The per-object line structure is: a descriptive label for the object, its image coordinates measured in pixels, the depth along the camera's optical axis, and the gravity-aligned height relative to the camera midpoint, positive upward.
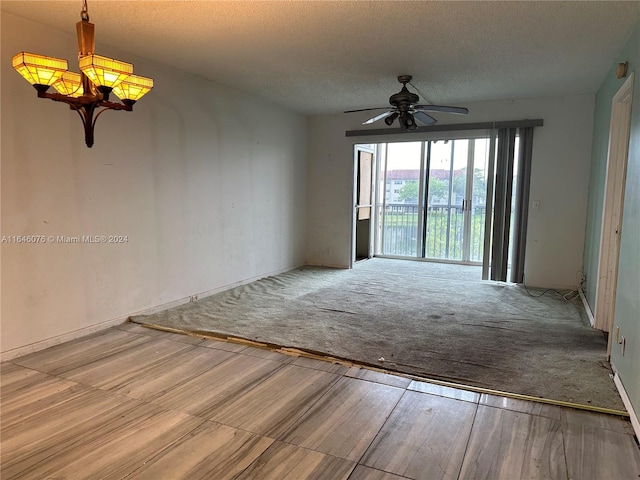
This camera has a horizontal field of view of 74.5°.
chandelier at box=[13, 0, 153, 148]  1.89 +0.56
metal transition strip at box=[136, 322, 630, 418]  2.35 -1.13
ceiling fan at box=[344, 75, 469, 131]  4.04 +0.89
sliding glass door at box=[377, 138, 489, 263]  6.93 +0.03
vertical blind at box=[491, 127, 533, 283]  5.25 -0.03
